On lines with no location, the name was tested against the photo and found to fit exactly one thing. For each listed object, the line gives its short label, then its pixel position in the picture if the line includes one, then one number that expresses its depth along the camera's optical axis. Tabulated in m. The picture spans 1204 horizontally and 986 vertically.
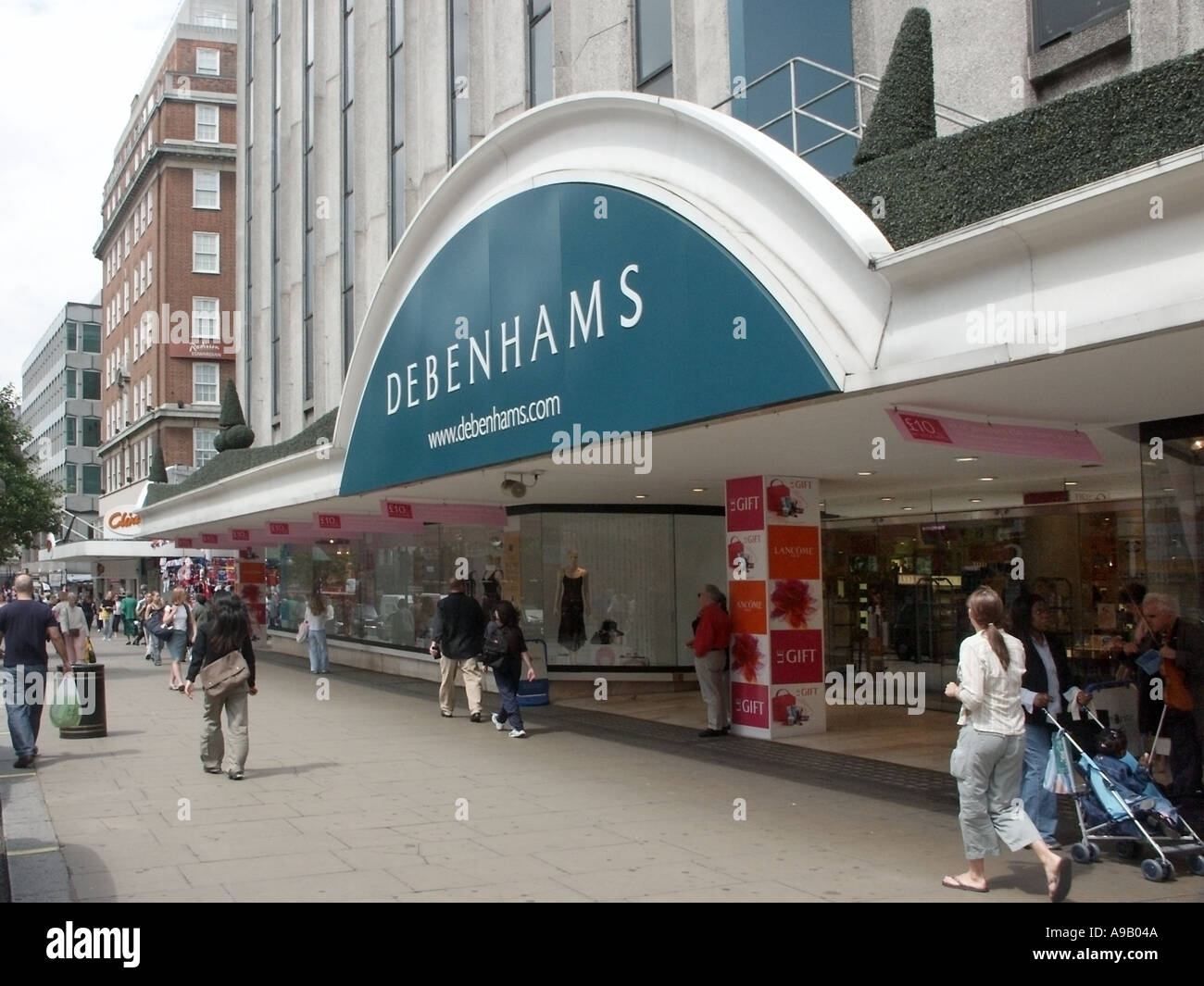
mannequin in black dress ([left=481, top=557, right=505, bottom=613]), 14.85
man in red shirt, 12.45
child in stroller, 7.00
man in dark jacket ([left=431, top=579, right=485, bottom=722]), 14.19
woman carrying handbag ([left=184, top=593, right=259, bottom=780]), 10.34
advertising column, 12.29
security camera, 13.93
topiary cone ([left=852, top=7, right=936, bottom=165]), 8.28
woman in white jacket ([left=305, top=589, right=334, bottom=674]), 21.11
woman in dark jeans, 12.80
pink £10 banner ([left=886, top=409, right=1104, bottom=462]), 8.09
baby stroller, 6.88
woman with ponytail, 6.48
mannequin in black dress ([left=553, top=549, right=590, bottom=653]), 17.55
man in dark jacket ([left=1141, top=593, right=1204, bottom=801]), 7.47
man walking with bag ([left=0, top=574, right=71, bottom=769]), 11.08
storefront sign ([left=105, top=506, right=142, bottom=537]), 34.62
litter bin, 13.06
